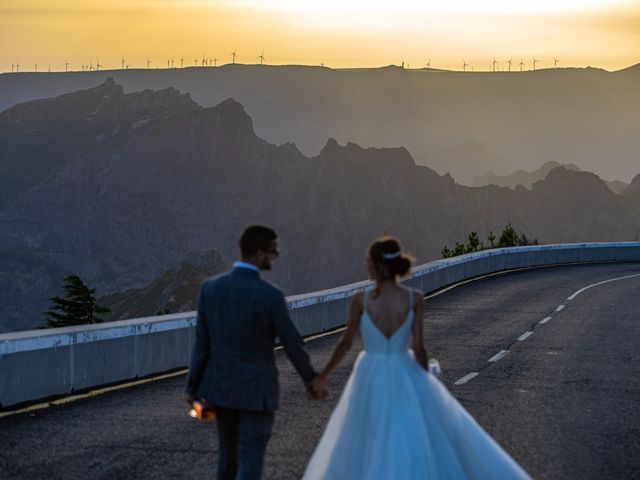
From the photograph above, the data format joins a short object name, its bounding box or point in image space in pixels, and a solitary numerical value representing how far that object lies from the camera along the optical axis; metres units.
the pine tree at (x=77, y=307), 72.75
